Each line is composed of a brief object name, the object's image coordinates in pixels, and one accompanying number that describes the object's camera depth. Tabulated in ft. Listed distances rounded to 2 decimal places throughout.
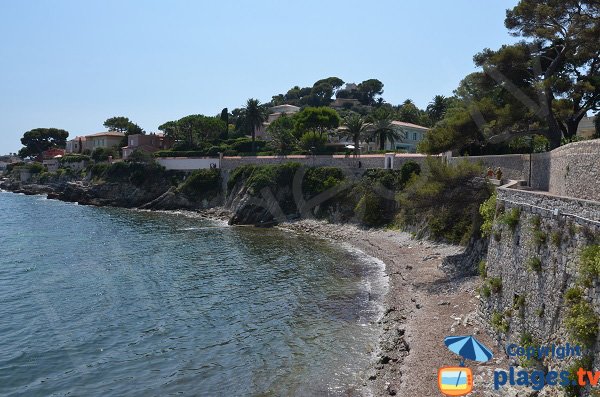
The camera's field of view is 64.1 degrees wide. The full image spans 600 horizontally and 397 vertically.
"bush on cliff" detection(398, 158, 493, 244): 100.68
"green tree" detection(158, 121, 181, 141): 345.31
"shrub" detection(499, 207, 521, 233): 61.52
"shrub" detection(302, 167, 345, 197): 190.19
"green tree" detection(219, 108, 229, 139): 390.62
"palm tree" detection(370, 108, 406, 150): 225.56
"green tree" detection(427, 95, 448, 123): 271.59
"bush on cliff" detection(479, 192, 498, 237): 75.82
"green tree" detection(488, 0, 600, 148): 96.48
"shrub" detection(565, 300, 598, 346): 38.63
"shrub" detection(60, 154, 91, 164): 371.72
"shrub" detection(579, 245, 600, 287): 39.27
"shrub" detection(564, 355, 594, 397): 38.86
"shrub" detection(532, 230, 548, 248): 51.28
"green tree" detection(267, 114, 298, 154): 244.53
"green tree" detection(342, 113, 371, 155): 224.94
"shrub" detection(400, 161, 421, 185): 166.07
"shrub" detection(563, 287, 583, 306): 41.60
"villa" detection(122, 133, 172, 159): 345.92
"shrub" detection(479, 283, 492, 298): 65.41
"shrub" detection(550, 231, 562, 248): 47.41
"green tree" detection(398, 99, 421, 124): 318.04
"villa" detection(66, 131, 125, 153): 402.72
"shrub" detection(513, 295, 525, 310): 54.70
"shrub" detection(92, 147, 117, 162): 351.46
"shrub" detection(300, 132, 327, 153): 243.60
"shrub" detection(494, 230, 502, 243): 67.36
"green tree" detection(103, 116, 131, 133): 462.19
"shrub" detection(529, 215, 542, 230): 53.36
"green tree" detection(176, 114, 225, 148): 328.49
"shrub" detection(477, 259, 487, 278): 74.13
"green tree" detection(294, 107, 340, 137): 261.85
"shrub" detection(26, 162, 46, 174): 404.49
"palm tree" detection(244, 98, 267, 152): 297.12
